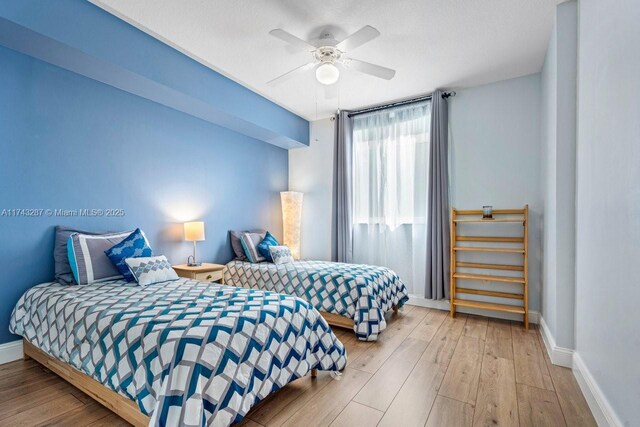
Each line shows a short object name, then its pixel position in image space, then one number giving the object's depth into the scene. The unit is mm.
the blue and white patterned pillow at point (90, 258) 2490
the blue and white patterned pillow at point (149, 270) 2568
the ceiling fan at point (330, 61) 2410
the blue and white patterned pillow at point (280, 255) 3961
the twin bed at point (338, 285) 2911
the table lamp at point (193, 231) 3477
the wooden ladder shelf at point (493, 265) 3254
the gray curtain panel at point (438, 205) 3768
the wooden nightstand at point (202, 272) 3275
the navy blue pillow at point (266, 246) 4075
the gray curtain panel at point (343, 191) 4496
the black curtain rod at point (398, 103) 3843
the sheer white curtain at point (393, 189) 4051
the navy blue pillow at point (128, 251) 2645
